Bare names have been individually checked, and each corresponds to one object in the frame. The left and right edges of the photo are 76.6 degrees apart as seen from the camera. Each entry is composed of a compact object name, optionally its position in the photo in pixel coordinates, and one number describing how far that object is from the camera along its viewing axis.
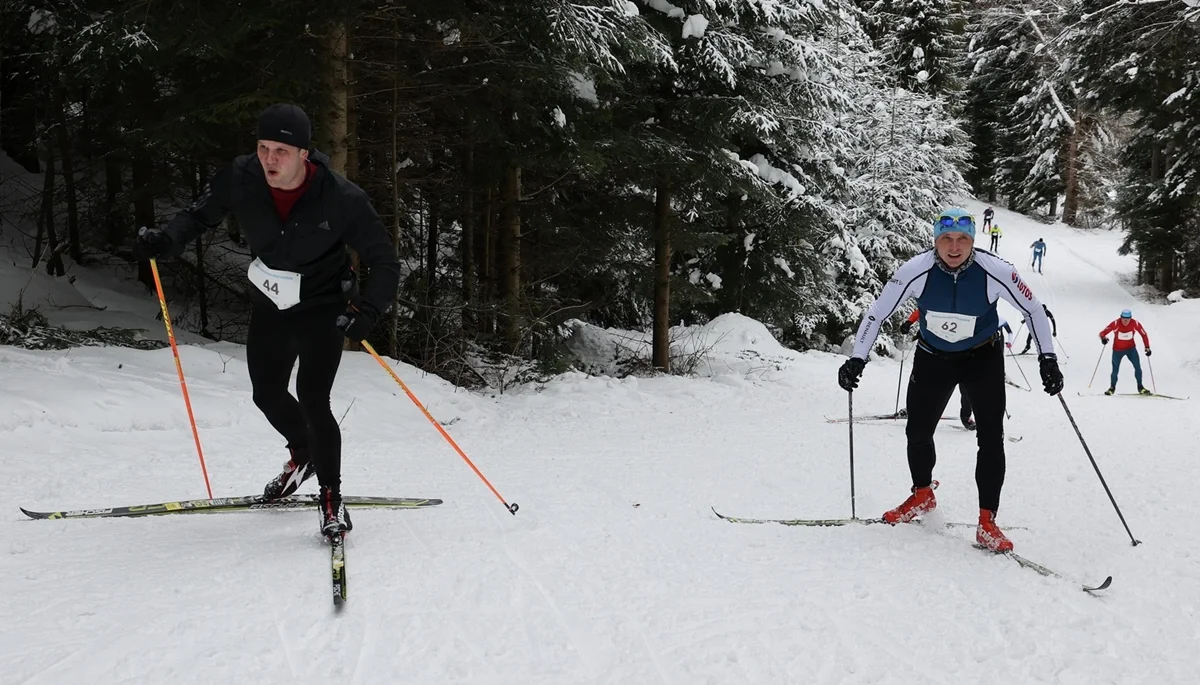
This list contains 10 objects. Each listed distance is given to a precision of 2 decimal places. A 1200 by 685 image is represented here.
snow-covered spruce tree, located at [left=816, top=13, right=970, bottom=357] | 19.23
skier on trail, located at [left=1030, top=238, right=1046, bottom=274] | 36.19
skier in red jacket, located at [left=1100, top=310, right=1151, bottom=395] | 15.52
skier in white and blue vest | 4.51
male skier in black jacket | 3.75
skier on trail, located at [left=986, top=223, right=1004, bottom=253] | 35.58
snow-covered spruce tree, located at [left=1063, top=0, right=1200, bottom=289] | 15.70
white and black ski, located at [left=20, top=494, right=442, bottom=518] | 4.14
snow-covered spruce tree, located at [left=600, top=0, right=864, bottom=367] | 11.08
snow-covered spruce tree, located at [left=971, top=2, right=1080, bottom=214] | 45.22
